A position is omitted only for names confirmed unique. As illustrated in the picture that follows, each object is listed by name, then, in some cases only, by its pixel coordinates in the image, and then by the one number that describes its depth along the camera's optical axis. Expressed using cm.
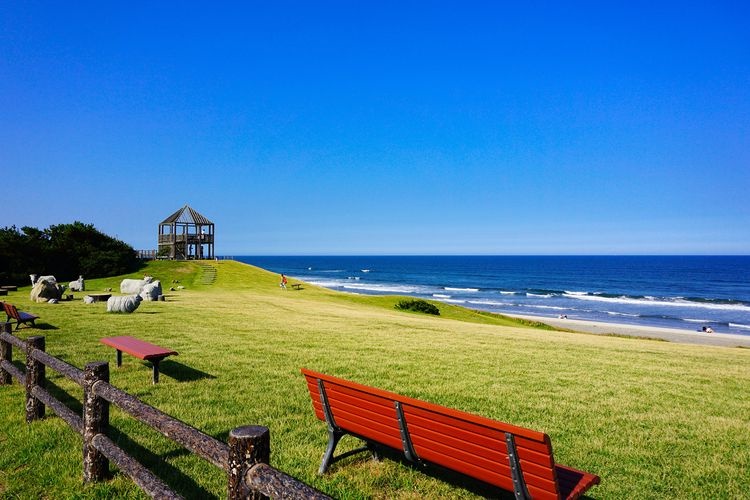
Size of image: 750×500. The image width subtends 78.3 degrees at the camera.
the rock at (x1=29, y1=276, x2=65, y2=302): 2316
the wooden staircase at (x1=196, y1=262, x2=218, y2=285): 4412
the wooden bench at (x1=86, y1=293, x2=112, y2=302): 2372
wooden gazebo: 6147
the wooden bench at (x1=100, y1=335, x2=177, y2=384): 891
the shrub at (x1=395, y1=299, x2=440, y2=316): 3728
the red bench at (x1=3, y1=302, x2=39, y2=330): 1430
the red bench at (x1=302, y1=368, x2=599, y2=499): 360
